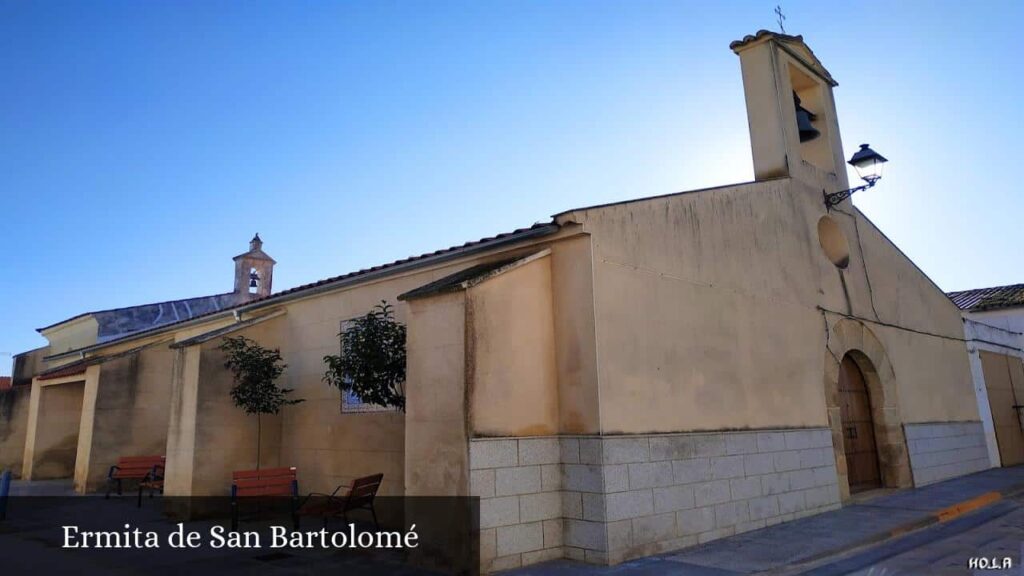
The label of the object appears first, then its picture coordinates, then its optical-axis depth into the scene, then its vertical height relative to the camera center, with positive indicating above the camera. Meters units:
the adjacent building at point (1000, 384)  14.88 +1.03
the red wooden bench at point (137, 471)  11.28 -0.30
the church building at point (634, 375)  6.54 +0.88
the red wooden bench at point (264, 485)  8.69 -0.48
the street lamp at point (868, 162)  10.23 +4.21
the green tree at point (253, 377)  9.76 +1.10
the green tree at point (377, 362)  7.86 +1.02
